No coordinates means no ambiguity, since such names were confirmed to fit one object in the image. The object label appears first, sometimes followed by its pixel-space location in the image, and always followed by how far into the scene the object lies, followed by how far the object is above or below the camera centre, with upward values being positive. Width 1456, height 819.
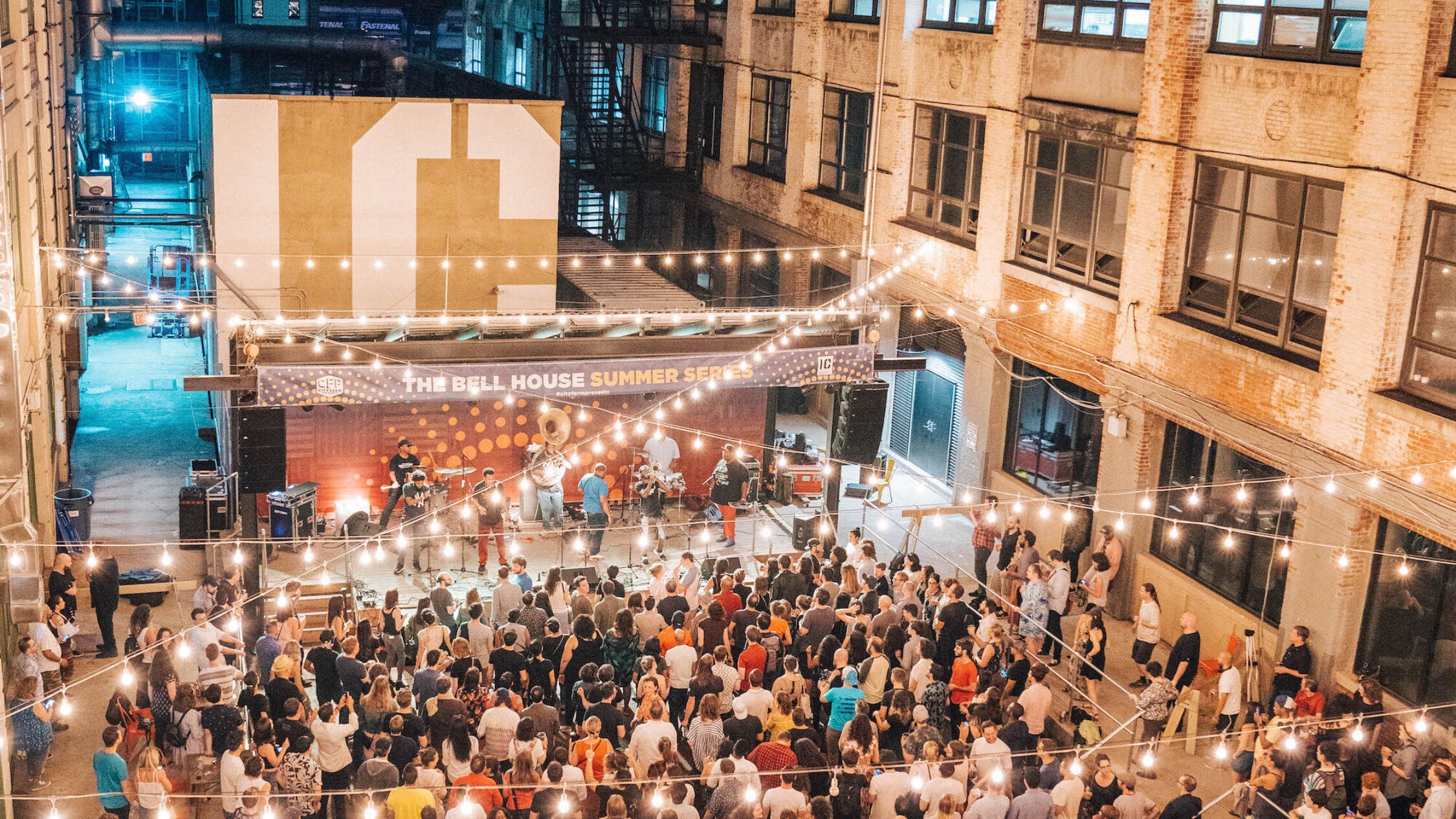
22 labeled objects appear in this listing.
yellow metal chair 20.97 -5.96
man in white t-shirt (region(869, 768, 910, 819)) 10.88 -5.29
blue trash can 17.73 -5.81
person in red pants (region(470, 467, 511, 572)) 18.19 -5.74
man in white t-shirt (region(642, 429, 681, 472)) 20.41 -5.34
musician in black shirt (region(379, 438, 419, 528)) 19.11 -5.40
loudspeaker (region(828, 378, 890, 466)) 19.22 -4.47
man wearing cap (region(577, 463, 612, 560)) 18.67 -5.58
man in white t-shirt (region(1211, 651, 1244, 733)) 13.92 -5.70
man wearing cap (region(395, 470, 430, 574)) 18.83 -5.67
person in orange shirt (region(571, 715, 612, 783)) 11.15 -5.27
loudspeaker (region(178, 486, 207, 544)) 17.72 -5.66
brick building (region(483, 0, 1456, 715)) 14.05 -2.07
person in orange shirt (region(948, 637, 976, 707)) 13.30 -5.38
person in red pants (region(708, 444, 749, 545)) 19.84 -5.69
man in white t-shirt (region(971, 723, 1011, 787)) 11.23 -5.20
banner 16.42 -3.74
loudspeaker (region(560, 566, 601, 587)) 17.11 -6.00
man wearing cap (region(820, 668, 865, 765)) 12.41 -5.34
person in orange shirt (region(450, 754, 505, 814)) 10.41 -5.23
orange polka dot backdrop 19.41 -5.19
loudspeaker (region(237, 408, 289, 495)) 16.59 -4.55
